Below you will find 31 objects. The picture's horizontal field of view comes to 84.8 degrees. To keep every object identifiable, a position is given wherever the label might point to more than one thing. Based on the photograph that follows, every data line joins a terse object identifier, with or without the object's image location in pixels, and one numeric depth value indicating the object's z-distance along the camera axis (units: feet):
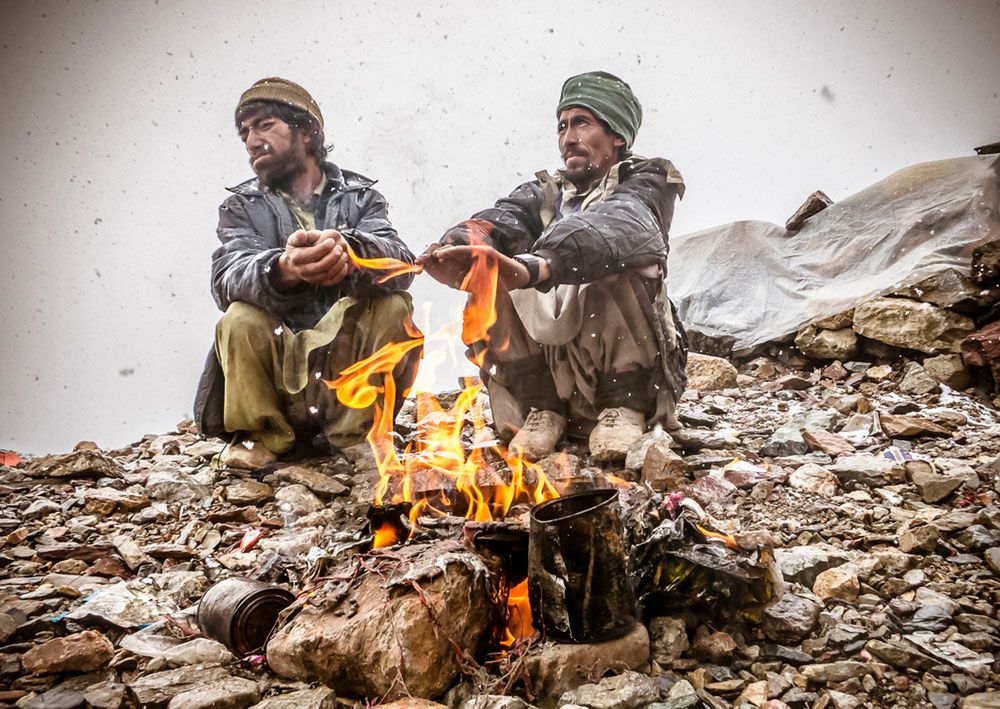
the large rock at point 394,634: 4.33
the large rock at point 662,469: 8.21
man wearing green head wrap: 9.44
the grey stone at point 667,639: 4.81
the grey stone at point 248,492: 9.06
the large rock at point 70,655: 4.86
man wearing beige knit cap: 9.98
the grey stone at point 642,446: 8.91
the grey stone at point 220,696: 4.23
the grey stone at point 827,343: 14.94
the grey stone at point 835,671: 4.46
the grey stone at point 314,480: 9.20
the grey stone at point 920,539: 6.08
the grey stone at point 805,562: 5.75
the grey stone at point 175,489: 9.26
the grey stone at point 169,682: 4.44
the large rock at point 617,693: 4.16
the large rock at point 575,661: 4.50
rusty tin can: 5.01
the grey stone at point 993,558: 5.65
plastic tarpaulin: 14.96
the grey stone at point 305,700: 4.13
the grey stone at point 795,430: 9.77
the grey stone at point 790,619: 4.95
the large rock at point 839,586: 5.44
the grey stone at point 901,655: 4.49
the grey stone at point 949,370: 12.25
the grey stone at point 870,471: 8.00
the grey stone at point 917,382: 12.33
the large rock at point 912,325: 13.24
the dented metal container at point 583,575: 4.70
